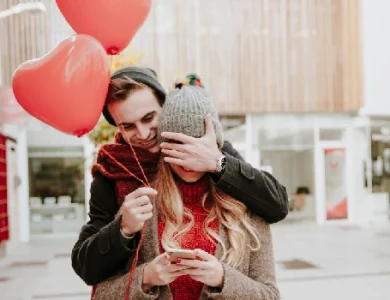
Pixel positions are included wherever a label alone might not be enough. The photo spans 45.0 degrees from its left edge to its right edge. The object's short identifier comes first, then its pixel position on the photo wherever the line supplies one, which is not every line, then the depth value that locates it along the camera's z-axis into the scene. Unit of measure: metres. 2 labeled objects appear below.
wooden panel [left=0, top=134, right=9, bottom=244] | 9.45
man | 1.39
